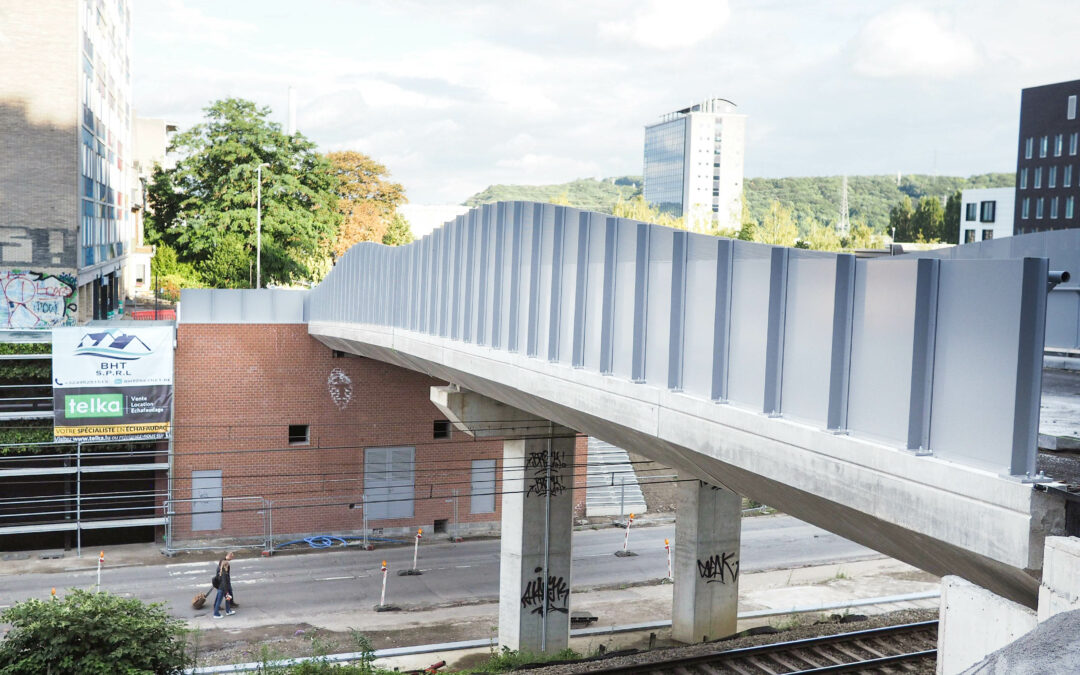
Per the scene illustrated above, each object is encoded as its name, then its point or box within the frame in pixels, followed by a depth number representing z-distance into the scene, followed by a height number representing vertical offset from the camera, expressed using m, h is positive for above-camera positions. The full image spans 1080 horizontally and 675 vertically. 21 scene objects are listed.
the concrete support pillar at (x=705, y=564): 21.92 -6.05
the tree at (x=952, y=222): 113.56 +7.43
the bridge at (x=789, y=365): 6.60 -0.76
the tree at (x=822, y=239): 71.60 +3.38
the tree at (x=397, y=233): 72.81 +2.67
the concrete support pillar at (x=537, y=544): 20.39 -5.37
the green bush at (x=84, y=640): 12.98 -4.89
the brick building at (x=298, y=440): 29.73 -5.17
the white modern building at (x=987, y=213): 94.25 +7.23
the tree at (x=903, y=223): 123.56 +7.98
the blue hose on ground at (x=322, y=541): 30.09 -8.02
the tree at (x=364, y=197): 76.19 +5.68
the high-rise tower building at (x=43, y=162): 32.50 +3.14
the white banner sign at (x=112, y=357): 27.47 -2.59
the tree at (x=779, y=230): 74.06 +3.91
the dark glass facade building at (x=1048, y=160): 78.31 +10.31
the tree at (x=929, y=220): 116.94 +7.92
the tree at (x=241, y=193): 49.28 +3.58
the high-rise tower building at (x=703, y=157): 178.50 +21.77
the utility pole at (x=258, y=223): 42.41 +1.77
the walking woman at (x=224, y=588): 22.91 -7.16
